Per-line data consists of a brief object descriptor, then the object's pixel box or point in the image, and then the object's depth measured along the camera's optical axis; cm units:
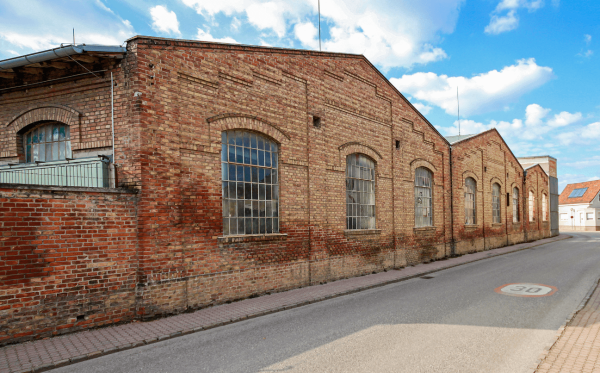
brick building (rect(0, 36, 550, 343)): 627
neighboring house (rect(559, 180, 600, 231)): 4847
